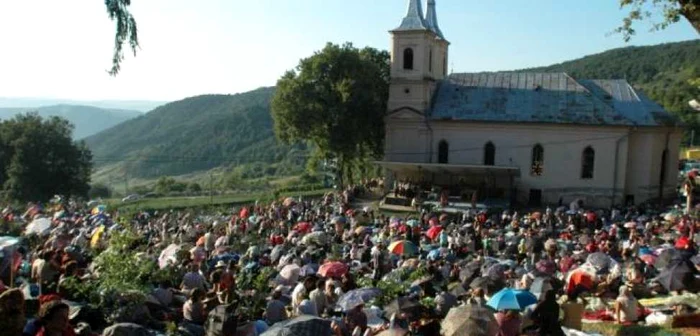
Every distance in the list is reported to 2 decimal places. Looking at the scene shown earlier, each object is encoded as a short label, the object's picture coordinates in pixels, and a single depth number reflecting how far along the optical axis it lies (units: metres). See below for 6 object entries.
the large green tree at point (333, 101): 45.56
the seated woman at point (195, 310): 12.18
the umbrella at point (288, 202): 38.39
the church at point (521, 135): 41.28
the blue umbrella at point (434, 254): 20.12
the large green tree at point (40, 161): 58.59
